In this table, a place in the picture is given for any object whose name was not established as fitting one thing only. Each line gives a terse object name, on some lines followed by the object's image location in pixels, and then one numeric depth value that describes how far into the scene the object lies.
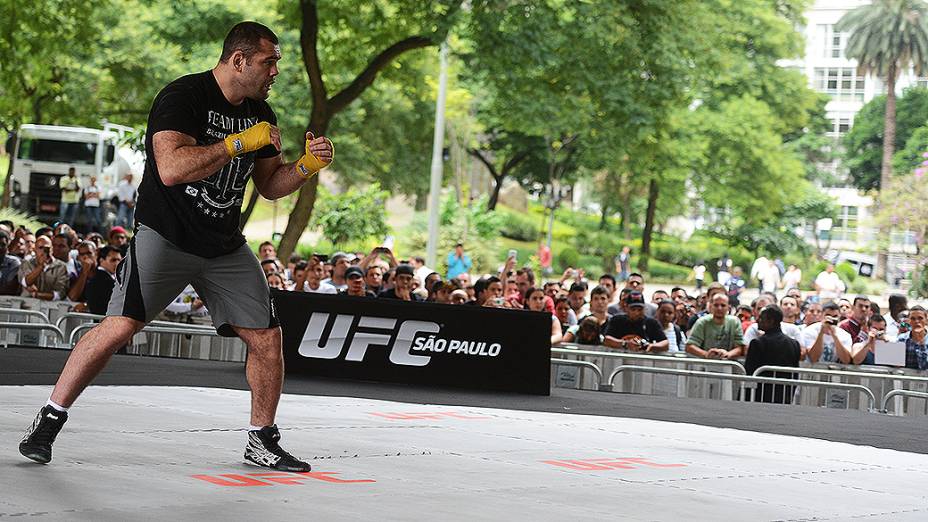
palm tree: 90.62
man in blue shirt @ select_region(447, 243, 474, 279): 30.91
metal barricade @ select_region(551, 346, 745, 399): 14.30
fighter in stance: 6.53
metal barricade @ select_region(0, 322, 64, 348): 13.08
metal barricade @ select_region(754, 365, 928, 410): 13.65
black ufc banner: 13.28
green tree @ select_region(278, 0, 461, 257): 26.41
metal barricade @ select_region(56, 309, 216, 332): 14.61
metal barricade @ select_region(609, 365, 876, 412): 13.45
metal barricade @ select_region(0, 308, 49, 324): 14.49
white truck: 41.78
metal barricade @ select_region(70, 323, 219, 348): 14.86
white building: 121.50
